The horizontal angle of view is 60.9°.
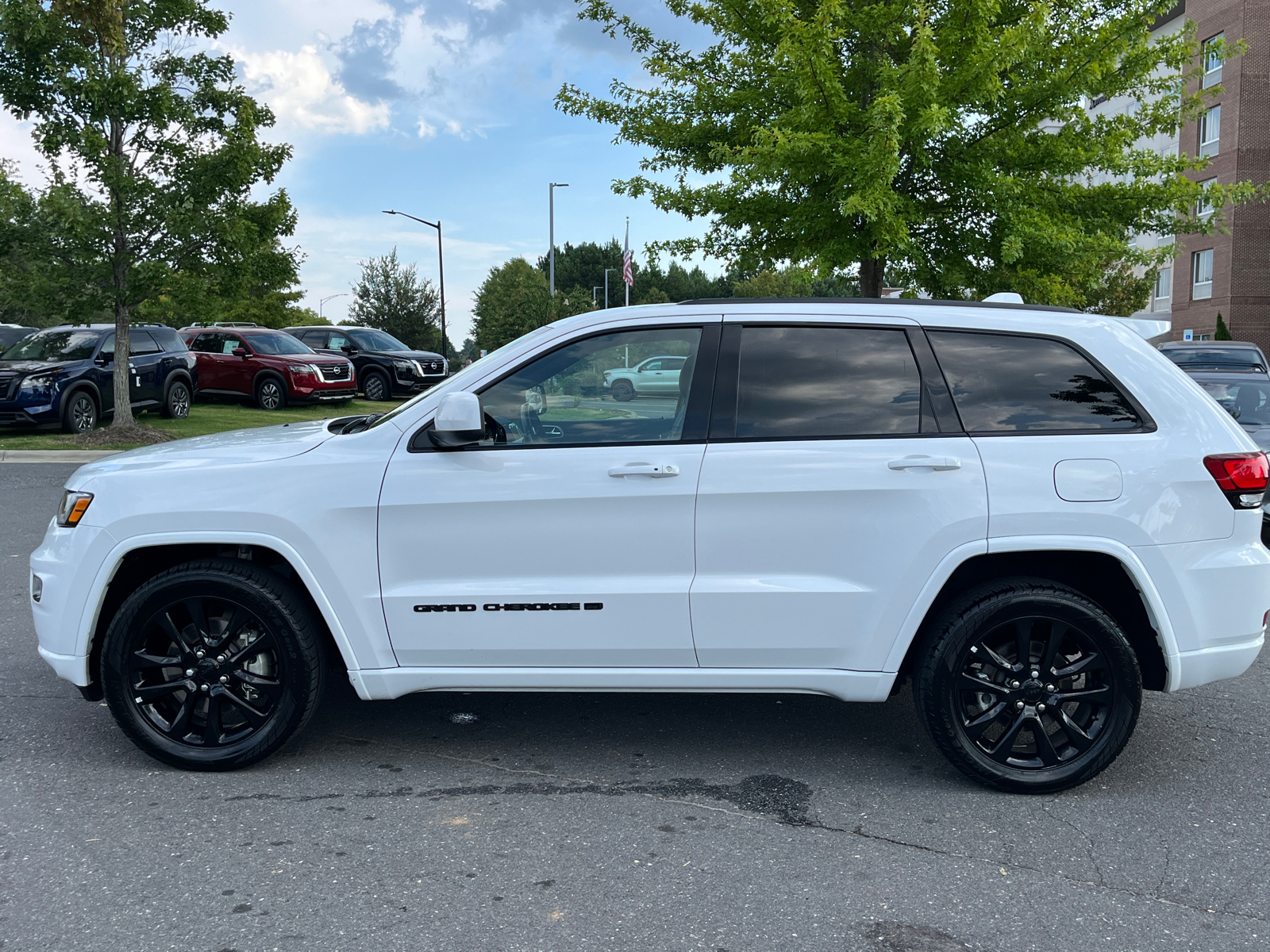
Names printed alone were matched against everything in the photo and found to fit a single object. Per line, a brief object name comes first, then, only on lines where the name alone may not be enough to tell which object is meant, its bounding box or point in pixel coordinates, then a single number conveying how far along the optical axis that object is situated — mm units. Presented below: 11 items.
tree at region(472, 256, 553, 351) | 44750
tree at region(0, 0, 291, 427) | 15633
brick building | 42000
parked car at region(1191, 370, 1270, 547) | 9891
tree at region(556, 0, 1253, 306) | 12898
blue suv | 16688
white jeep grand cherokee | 3801
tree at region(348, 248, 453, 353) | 46594
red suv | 22875
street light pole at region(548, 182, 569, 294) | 47888
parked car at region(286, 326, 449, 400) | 25438
